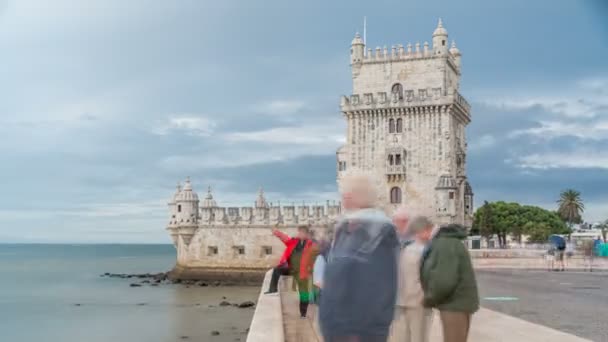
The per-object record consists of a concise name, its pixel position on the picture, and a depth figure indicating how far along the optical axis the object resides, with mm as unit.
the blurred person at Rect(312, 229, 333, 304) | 10310
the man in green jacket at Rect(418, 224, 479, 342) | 6805
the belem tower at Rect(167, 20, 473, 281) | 45625
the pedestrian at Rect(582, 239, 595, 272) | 38450
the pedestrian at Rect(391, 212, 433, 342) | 7562
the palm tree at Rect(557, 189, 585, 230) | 83312
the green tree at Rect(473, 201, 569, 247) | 69500
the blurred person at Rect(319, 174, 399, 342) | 4855
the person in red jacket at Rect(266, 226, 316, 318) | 12117
